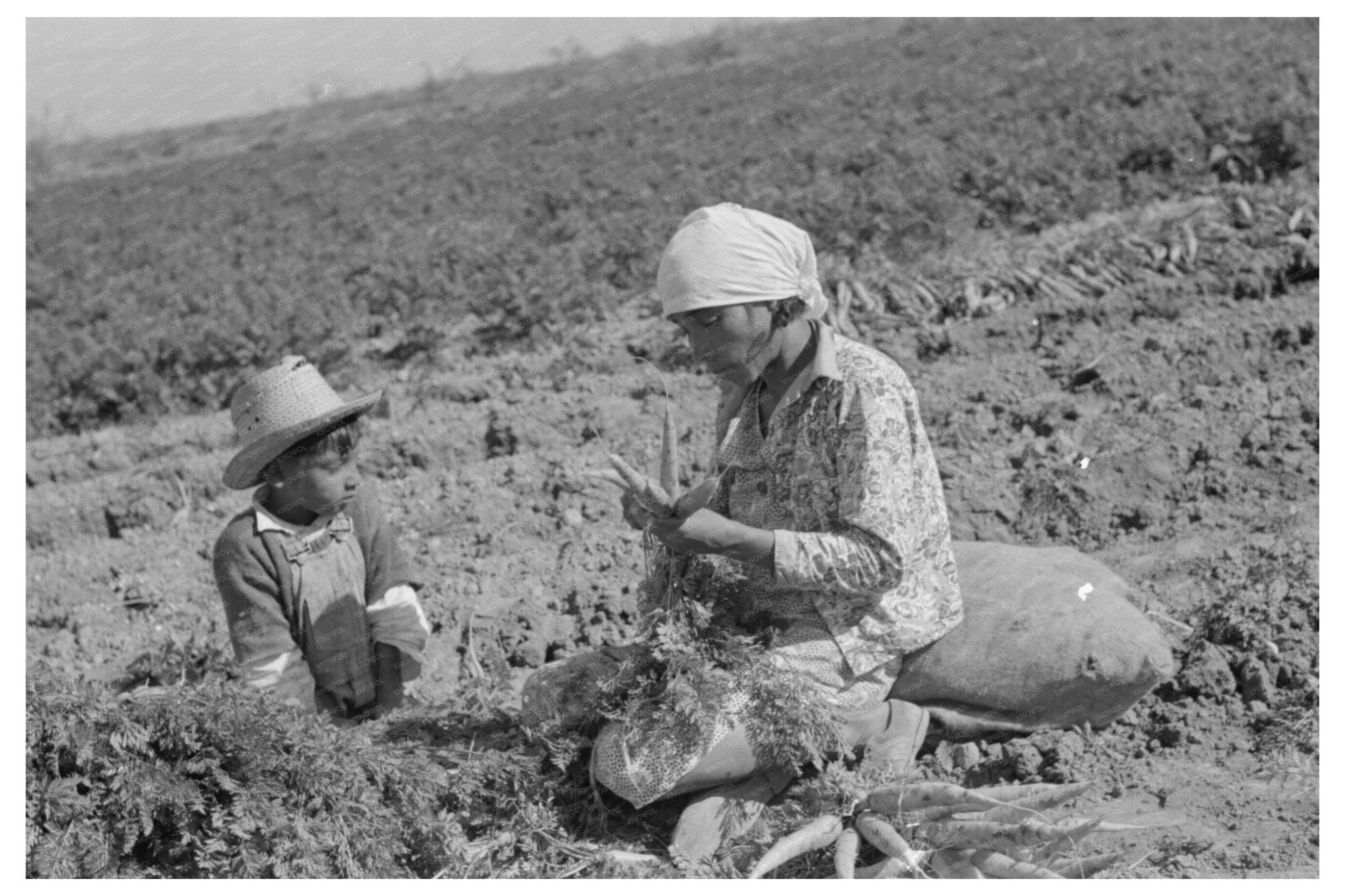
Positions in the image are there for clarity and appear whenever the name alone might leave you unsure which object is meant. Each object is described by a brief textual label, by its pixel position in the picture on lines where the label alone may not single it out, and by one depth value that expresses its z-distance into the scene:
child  3.32
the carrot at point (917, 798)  2.89
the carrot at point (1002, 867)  2.78
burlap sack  3.33
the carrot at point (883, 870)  2.87
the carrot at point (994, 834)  2.79
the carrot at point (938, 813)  2.92
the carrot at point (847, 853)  2.86
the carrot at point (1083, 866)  2.76
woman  2.96
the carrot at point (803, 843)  2.84
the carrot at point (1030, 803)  2.87
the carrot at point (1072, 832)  2.76
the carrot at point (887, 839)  2.88
